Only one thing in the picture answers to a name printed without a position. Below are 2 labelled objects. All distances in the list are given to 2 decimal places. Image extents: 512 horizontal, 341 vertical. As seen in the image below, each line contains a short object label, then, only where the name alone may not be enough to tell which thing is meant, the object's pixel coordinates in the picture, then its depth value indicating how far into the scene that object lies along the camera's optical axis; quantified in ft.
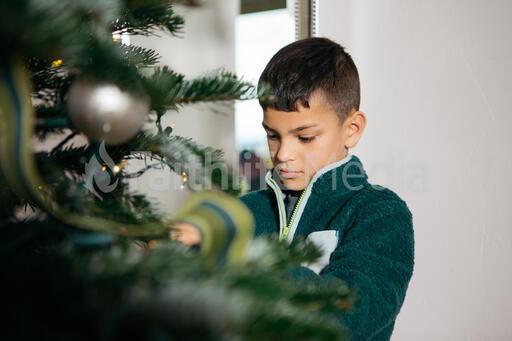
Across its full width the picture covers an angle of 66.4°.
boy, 1.85
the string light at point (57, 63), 1.28
